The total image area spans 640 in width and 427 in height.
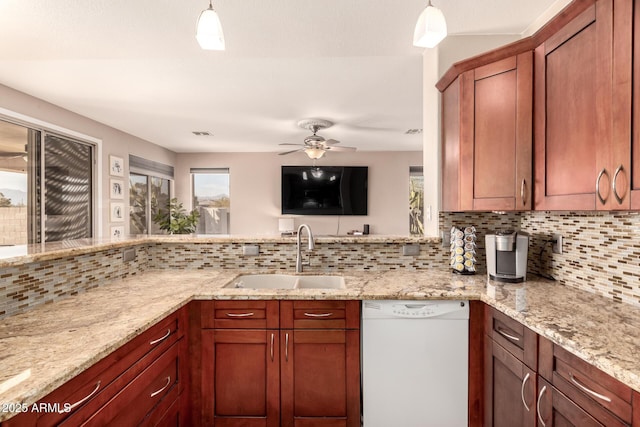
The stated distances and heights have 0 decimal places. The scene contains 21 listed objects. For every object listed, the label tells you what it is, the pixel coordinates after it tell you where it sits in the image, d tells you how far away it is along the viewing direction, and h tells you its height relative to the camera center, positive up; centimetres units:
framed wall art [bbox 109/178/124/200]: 424 +30
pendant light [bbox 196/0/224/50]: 124 +70
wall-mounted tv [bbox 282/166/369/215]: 599 +42
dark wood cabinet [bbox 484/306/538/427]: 123 -68
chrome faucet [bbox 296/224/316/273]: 212 -30
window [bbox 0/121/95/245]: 303 +27
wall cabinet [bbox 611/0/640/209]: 105 +35
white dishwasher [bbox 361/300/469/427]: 161 -76
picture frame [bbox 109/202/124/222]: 425 -1
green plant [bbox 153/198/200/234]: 537 -16
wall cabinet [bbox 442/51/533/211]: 161 +40
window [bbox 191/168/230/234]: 624 +21
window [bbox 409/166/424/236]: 609 +30
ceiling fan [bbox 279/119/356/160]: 404 +88
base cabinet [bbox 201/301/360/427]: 163 -78
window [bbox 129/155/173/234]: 485 +32
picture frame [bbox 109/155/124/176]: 426 +61
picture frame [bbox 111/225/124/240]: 430 -26
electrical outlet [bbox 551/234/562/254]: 178 -19
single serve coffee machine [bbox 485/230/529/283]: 175 -25
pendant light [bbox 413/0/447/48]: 122 +70
